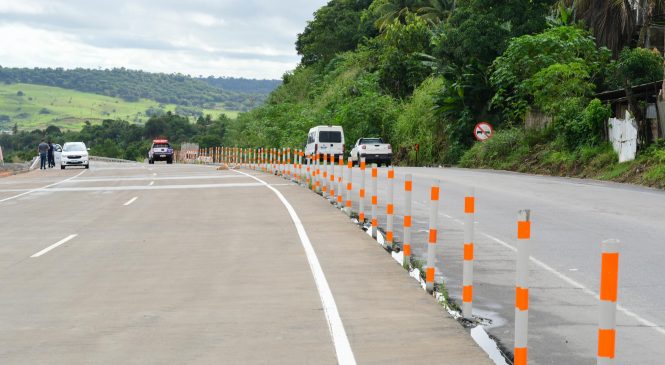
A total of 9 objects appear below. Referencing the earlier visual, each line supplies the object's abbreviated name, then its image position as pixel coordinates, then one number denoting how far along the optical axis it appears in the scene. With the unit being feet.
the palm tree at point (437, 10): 222.69
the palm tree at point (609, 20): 136.78
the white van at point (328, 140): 157.79
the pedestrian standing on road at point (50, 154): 172.96
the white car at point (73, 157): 163.84
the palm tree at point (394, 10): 232.94
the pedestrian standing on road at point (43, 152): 164.25
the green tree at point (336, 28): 284.61
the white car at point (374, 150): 152.78
